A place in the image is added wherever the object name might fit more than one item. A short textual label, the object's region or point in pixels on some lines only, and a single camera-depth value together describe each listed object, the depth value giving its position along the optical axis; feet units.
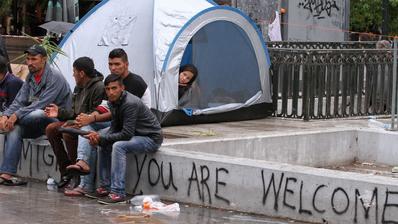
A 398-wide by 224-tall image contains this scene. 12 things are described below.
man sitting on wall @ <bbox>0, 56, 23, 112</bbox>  37.76
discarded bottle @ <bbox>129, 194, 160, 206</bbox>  31.22
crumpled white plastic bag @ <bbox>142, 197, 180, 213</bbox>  30.30
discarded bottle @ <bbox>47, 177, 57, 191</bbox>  34.65
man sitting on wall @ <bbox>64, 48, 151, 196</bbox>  32.60
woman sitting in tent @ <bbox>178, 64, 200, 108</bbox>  45.06
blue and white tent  44.47
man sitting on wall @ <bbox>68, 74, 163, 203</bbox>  31.32
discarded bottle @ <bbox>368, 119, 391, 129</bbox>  44.15
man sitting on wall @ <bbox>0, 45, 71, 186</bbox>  35.47
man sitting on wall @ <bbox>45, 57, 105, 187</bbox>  34.24
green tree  108.06
